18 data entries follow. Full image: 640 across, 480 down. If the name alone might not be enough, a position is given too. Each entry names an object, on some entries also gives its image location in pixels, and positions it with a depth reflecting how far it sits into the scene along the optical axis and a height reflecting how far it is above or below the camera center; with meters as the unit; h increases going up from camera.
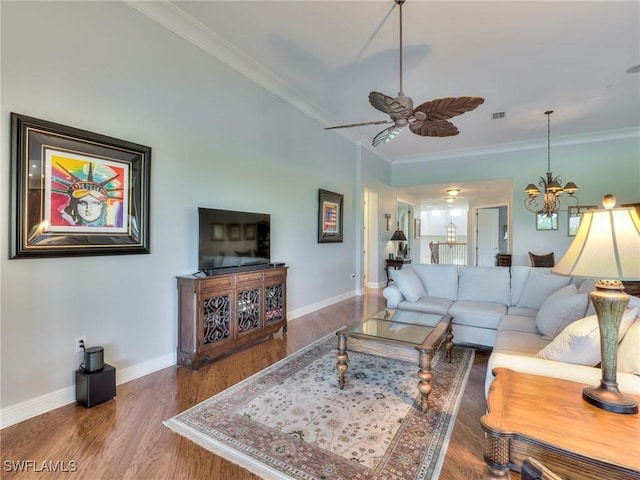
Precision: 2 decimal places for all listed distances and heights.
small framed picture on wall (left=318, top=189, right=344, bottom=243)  5.51 +0.44
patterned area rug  1.80 -1.23
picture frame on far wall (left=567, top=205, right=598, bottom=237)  6.35 +0.48
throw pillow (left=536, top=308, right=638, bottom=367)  1.75 -0.55
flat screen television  3.30 +0.00
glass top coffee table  2.35 -0.79
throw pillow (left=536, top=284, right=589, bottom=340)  2.59 -0.58
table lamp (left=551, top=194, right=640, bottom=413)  1.23 -0.11
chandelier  5.09 +0.84
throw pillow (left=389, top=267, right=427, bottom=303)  4.01 -0.54
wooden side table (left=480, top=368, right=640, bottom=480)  1.01 -0.66
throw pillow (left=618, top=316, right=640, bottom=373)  1.58 -0.55
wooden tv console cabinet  3.03 -0.74
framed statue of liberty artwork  2.17 +0.36
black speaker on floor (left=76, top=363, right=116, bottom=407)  2.35 -1.08
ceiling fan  2.62 +1.11
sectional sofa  1.68 -0.64
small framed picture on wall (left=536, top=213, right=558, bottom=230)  6.59 +0.41
